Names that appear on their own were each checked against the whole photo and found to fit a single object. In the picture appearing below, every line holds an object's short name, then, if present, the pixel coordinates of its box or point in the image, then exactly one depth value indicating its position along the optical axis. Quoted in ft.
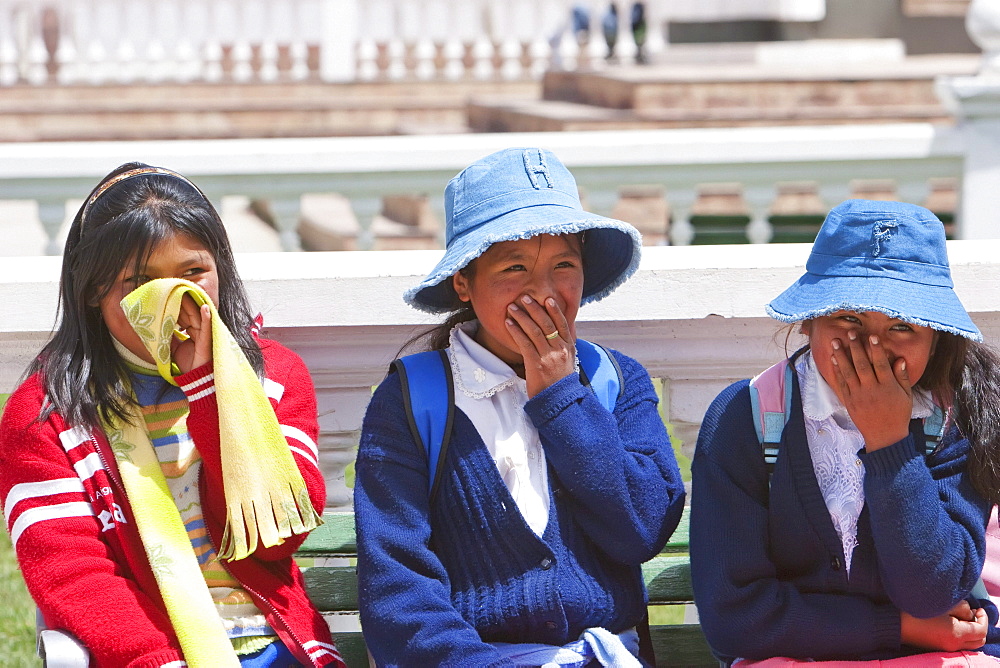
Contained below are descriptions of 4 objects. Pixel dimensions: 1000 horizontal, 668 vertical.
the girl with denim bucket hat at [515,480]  16.81
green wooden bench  20.25
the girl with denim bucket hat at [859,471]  16.37
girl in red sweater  16.83
